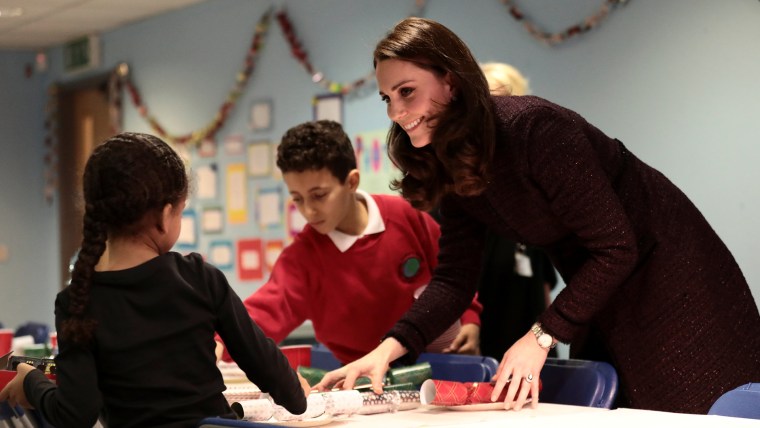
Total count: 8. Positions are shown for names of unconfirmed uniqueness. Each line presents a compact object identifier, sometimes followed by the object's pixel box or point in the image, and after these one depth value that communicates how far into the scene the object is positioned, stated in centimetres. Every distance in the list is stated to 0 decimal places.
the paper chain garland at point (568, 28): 443
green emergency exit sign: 800
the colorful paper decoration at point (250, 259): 663
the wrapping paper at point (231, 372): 242
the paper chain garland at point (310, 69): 584
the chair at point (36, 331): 341
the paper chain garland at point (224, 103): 656
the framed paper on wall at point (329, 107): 596
